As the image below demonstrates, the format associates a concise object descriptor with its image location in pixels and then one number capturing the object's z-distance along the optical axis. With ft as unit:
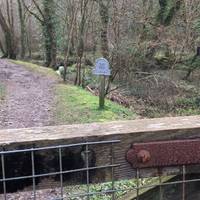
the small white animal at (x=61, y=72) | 47.95
